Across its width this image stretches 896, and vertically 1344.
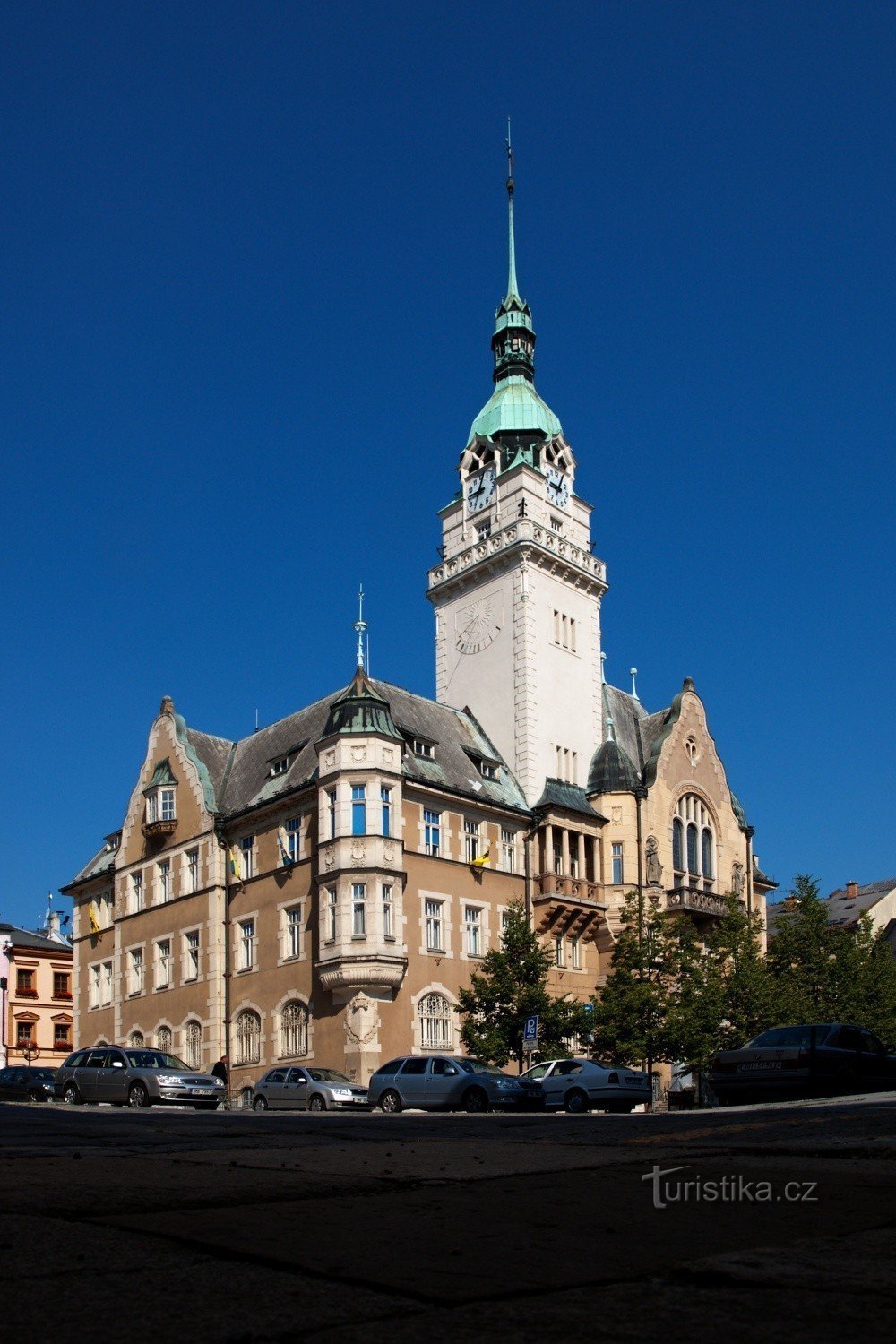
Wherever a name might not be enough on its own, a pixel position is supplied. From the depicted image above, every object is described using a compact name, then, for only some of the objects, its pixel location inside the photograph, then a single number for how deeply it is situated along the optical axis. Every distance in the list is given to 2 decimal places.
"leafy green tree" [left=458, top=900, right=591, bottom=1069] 42.69
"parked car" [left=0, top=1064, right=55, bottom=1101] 41.25
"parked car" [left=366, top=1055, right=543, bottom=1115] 29.56
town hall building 44.25
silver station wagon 31.55
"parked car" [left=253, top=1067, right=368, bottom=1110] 32.84
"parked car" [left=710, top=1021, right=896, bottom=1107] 24.14
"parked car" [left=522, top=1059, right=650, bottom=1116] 31.75
